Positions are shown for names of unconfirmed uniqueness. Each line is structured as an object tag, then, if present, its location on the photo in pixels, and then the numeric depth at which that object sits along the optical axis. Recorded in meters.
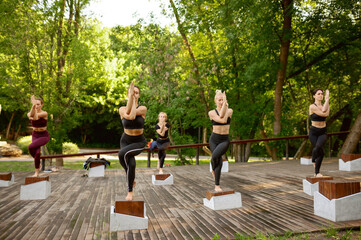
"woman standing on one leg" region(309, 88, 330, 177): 5.91
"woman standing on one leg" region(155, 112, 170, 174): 7.47
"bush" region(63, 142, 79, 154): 20.22
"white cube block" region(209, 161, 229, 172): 8.98
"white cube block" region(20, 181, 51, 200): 5.59
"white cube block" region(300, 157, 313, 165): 10.14
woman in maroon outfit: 6.31
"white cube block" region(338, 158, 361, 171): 8.20
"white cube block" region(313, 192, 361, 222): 3.98
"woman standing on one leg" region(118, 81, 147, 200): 4.14
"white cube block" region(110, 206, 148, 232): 3.81
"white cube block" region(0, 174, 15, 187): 6.99
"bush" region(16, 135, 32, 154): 20.58
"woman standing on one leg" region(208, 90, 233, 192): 5.04
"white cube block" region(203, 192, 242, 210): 4.73
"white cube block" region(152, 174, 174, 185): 6.99
